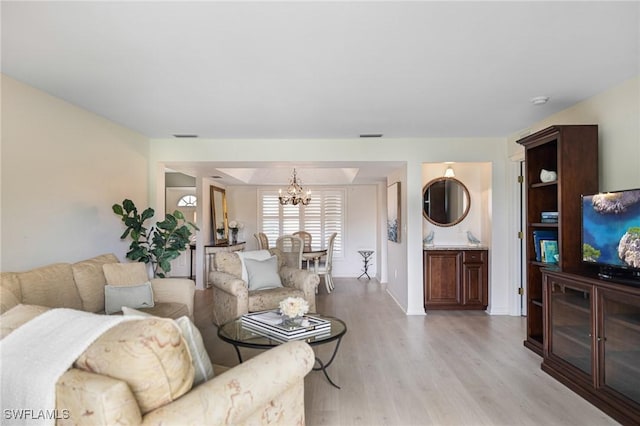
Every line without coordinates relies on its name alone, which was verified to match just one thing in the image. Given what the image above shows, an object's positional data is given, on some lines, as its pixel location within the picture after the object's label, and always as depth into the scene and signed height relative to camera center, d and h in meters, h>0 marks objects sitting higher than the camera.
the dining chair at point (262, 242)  6.64 -0.42
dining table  6.36 -0.64
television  2.39 -0.11
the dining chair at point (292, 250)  5.96 -0.51
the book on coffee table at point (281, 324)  2.60 -0.78
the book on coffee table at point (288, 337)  2.55 -0.82
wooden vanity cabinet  5.11 -0.83
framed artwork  5.67 +0.11
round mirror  5.56 +0.27
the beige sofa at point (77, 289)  2.45 -0.54
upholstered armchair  3.83 -0.72
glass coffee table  2.47 -0.84
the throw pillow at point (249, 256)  4.23 -0.45
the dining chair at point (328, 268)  6.44 -0.86
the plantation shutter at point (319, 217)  8.24 +0.04
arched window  8.97 +0.44
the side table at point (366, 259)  8.01 -0.89
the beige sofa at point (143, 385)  1.12 -0.54
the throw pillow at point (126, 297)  3.12 -0.68
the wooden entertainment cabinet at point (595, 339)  2.29 -0.86
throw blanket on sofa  1.22 -0.48
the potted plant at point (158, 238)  4.00 -0.22
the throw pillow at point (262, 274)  4.18 -0.64
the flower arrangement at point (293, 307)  2.66 -0.64
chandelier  7.26 +0.49
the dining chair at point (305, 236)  7.61 -0.36
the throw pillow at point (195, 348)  1.49 -0.53
